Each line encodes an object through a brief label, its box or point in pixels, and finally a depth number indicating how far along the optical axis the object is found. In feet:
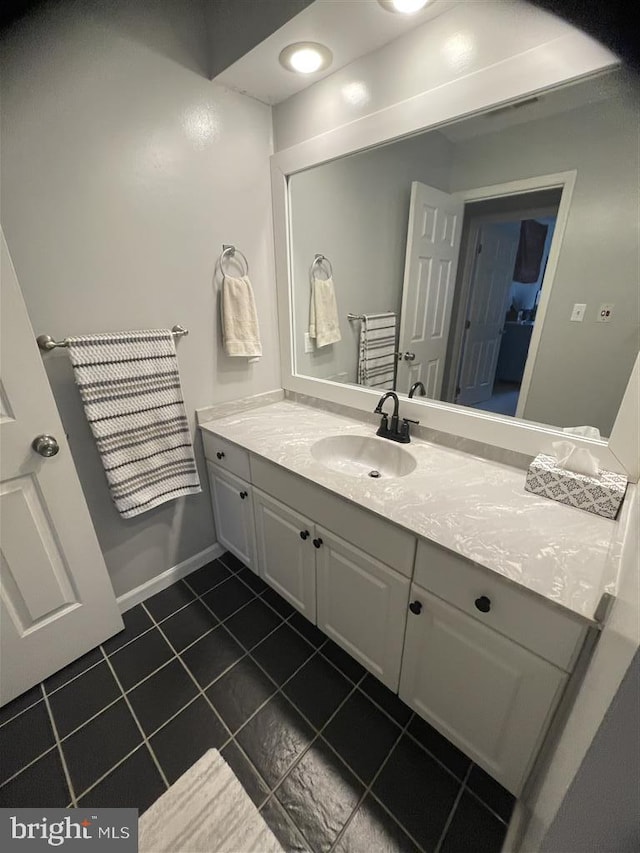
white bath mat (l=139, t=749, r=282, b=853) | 2.94
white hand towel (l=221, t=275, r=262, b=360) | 4.92
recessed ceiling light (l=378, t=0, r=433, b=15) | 3.12
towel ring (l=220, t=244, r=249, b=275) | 4.84
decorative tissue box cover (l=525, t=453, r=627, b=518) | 2.96
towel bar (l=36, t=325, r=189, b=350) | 3.65
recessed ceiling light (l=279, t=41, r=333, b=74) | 3.71
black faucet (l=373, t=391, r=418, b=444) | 4.50
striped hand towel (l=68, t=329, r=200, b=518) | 3.91
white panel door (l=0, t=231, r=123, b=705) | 3.33
